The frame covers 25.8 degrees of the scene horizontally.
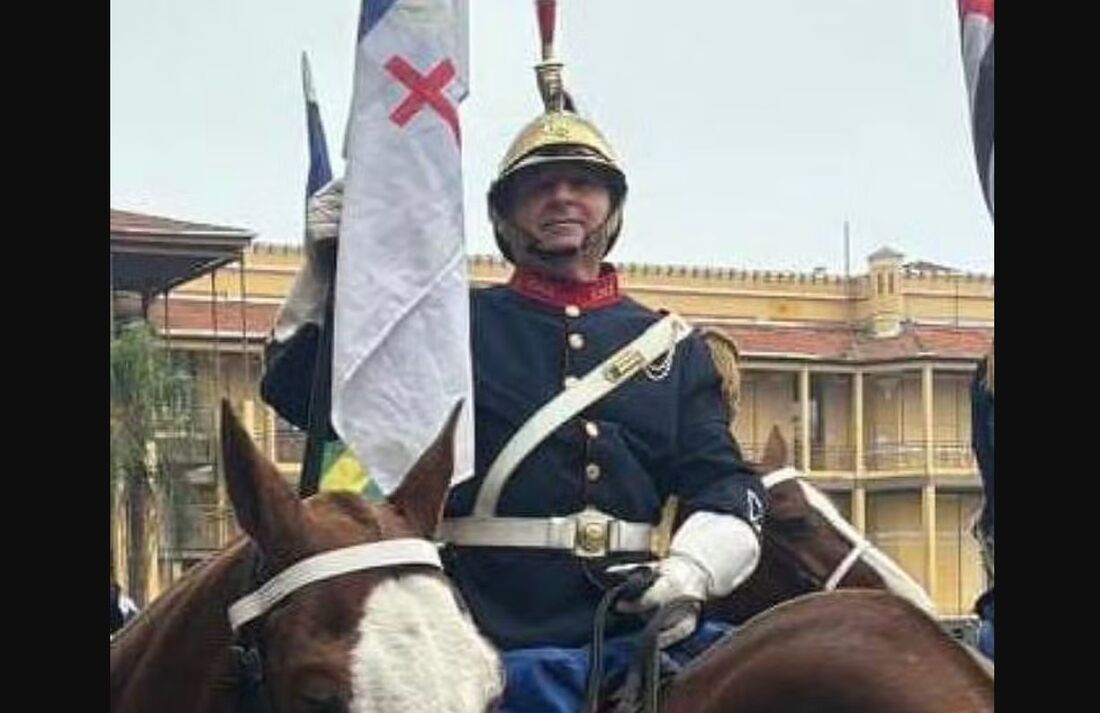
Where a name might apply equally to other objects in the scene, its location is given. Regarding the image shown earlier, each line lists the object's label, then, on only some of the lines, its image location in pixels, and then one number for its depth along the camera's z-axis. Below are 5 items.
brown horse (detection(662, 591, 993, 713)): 4.32
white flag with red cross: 4.66
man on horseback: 4.96
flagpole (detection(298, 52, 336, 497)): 4.79
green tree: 15.83
